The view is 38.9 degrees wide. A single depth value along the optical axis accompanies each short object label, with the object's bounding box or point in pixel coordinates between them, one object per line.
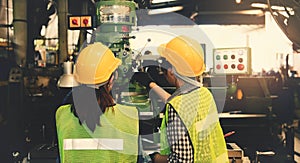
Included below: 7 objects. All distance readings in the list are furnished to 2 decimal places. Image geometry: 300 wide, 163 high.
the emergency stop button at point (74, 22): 3.17
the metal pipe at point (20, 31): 4.35
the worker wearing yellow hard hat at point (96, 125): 1.90
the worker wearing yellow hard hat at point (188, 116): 1.83
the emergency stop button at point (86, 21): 3.09
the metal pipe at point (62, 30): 4.32
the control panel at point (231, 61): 3.10
